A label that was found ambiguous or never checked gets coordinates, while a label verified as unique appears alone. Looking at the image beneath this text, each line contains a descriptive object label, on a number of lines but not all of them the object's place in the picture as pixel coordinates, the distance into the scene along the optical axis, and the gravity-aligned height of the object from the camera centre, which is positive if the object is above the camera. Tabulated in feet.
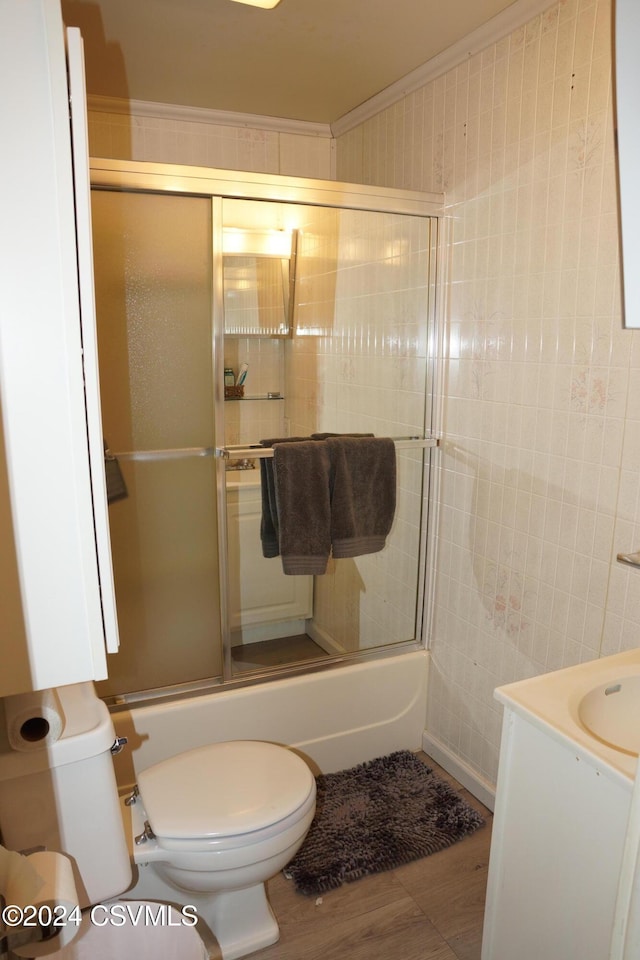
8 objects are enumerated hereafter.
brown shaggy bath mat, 5.84 -4.51
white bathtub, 6.23 -3.71
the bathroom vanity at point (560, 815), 3.36 -2.51
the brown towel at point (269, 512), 6.38 -1.52
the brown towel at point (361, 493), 6.63 -1.40
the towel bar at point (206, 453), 5.97 -0.88
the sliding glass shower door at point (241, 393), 5.80 -0.35
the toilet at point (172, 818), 3.79 -3.26
